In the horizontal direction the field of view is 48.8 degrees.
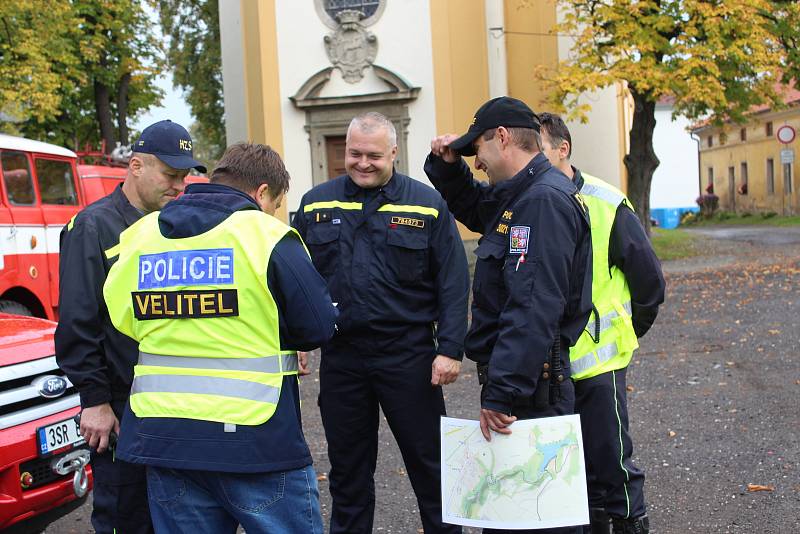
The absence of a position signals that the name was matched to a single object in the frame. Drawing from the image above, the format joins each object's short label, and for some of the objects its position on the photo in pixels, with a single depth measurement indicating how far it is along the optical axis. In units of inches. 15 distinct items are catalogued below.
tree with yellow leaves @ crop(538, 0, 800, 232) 658.8
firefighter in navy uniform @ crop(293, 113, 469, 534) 155.9
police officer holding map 119.1
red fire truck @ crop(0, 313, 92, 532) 149.8
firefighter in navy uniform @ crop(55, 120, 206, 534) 127.5
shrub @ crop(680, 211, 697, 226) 1680.6
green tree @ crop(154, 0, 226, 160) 1288.1
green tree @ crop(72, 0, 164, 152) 907.4
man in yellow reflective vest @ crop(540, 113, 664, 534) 154.2
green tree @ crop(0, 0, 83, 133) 702.5
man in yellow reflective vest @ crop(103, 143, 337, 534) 102.9
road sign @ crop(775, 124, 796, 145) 1012.5
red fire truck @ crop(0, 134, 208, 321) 384.2
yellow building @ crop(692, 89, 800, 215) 1567.4
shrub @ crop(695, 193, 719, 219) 1714.1
